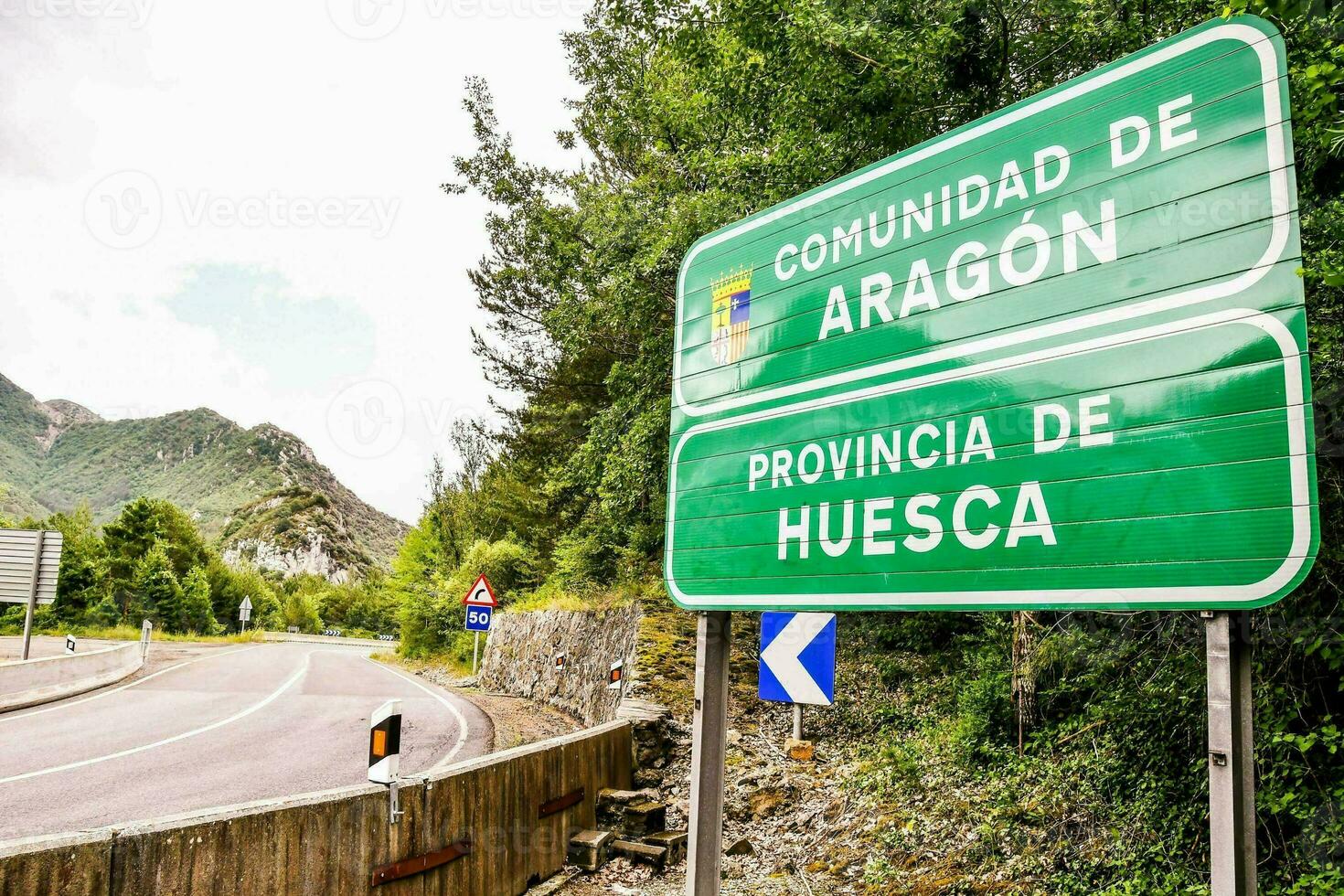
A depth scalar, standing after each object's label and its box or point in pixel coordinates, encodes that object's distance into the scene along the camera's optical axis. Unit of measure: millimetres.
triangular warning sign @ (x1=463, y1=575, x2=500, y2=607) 17297
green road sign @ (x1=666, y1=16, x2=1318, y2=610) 2281
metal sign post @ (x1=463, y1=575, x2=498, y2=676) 17344
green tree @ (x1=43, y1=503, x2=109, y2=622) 48875
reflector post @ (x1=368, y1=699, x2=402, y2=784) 4219
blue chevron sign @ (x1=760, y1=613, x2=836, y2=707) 6422
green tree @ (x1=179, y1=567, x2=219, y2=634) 59219
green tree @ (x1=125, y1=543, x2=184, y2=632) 53031
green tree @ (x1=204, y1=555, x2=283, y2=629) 77188
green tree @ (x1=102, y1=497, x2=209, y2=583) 56531
